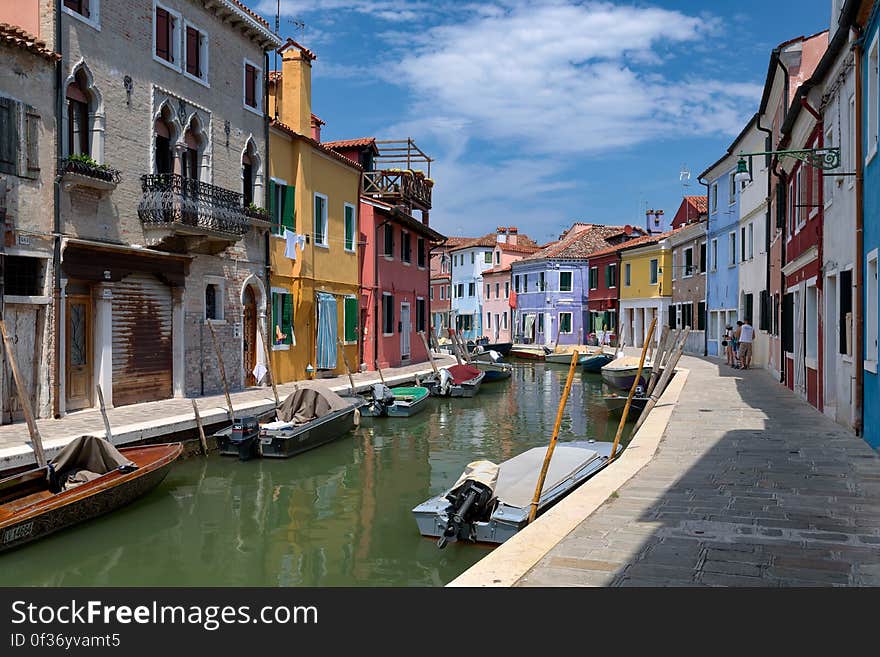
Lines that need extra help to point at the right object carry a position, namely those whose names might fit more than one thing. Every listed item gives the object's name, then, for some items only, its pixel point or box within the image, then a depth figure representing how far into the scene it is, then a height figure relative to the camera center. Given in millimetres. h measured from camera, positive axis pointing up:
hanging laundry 20859 +2376
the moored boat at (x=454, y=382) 24589 -1633
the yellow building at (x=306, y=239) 21031 +2699
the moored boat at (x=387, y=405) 19734 -1878
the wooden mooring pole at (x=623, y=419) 11000 -1309
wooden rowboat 8234 -1924
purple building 50531 +2706
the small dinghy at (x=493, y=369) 29391 -1478
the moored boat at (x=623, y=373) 22406 -1248
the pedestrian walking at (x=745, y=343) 24844 -401
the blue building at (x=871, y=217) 9422 +1408
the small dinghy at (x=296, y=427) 13602 -1789
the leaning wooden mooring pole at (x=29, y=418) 9445 -1059
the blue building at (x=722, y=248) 30828 +3435
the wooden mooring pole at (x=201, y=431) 13539 -1742
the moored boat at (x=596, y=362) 32500 -1328
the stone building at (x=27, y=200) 12383 +2156
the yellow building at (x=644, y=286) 40469 +2444
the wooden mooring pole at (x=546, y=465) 8211 -1452
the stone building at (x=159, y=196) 14000 +2699
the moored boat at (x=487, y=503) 8180 -1898
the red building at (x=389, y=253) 27328 +2950
